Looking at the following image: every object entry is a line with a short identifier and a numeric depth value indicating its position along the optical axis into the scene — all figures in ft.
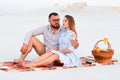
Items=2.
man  23.86
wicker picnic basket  24.88
